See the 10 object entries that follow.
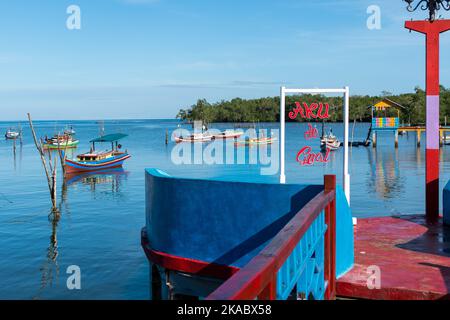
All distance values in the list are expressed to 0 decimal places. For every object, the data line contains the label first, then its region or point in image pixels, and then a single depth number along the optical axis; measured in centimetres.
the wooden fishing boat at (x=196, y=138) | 9456
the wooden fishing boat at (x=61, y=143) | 7182
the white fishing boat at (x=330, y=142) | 6538
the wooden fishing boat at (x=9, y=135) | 10655
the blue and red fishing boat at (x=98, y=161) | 4562
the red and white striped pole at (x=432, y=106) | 1070
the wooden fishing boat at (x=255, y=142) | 8298
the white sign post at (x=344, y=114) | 1024
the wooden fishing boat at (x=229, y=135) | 10092
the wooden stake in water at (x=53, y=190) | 2676
